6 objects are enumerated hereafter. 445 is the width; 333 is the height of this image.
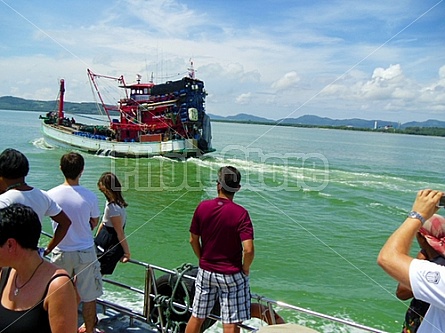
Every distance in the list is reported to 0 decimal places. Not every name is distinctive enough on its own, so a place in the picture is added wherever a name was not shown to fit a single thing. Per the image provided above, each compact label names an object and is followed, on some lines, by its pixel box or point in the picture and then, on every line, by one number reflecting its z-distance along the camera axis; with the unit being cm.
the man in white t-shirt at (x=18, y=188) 324
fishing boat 3412
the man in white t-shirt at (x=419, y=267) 184
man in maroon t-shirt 356
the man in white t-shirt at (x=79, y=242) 382
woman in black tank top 209
